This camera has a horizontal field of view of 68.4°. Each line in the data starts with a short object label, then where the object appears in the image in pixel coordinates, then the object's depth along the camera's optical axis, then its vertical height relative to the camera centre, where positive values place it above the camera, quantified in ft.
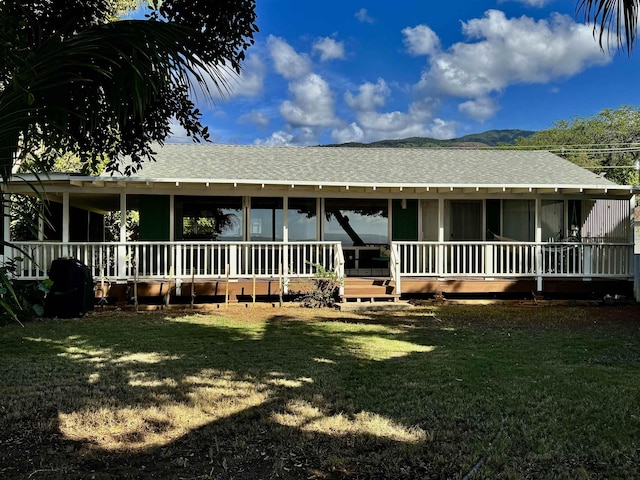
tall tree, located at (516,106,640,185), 118.11 +27.51
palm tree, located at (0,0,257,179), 7.32 +3.20
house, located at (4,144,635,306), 36.19 +1.88
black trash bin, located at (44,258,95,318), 29.60 -2.76
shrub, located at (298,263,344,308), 35.01 -3.27
